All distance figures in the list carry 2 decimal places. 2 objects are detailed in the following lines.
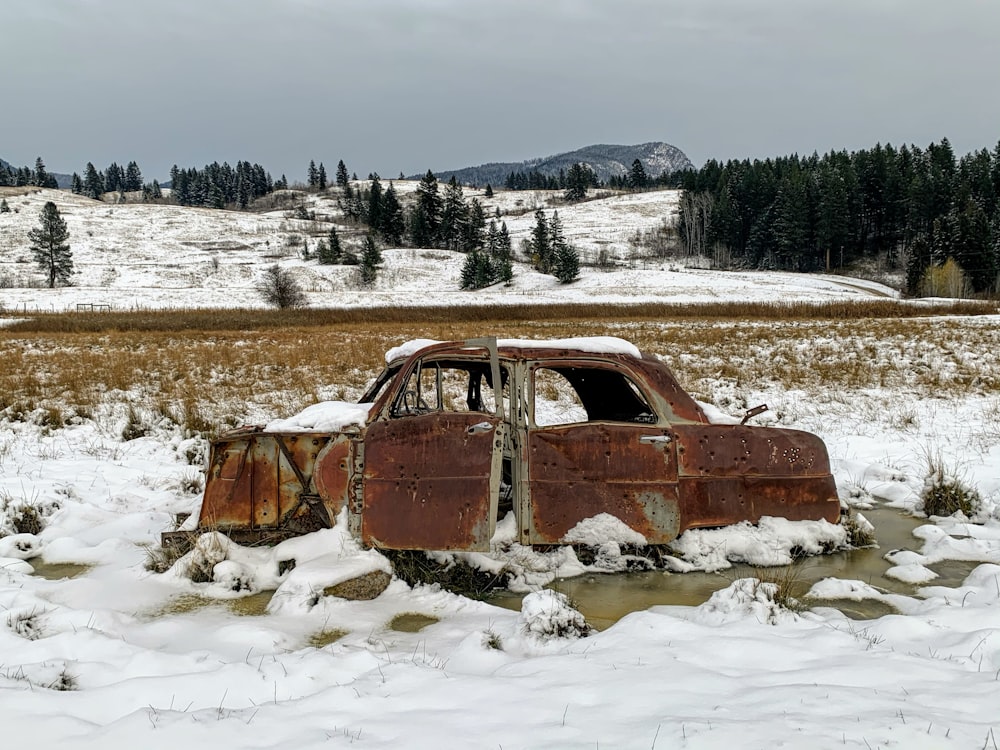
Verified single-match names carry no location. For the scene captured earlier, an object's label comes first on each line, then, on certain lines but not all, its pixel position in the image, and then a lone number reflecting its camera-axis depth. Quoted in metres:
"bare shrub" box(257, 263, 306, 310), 46.25
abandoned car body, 4.11
